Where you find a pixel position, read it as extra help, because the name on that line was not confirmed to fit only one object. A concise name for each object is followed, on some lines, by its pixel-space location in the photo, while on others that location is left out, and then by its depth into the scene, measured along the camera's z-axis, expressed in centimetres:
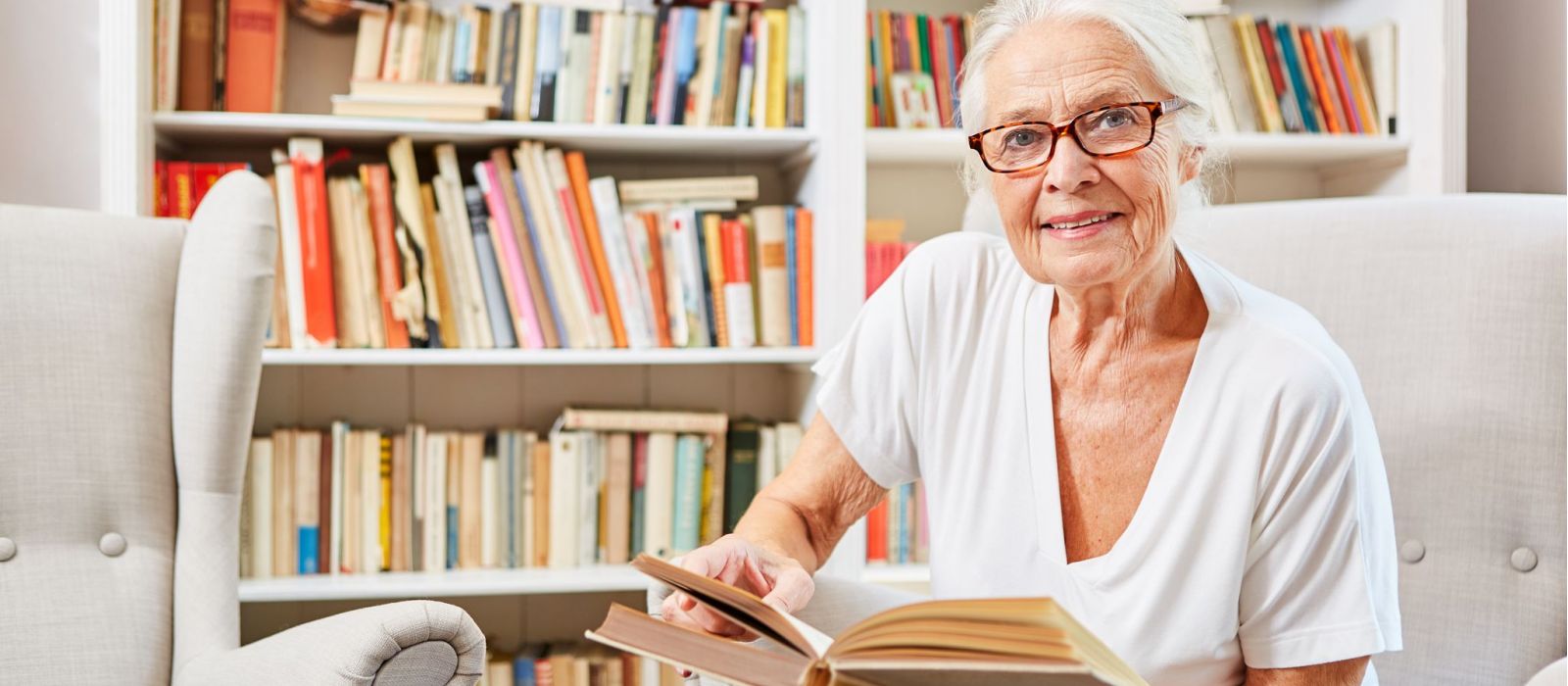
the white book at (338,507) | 179
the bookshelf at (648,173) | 172
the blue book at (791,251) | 190
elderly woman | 88
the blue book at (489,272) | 181
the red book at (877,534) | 193
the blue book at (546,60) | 181
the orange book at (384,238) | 177
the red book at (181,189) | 171
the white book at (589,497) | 188
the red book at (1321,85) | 197
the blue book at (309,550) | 177
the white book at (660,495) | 189
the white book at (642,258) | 186
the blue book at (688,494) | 190
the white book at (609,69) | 183
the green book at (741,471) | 192
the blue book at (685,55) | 185
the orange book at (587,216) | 184
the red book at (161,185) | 171
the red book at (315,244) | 173
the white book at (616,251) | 184
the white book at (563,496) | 187
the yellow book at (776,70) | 189
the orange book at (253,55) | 175
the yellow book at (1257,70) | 195
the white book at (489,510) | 185
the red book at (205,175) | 172
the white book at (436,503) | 183
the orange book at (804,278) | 189
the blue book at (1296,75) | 197
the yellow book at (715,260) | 187
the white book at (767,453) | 194
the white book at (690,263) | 186
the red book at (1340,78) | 198
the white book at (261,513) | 175
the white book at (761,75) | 188
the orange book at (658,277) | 187
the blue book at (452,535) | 184
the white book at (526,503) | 186
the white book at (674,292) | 186
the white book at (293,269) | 173
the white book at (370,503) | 180
